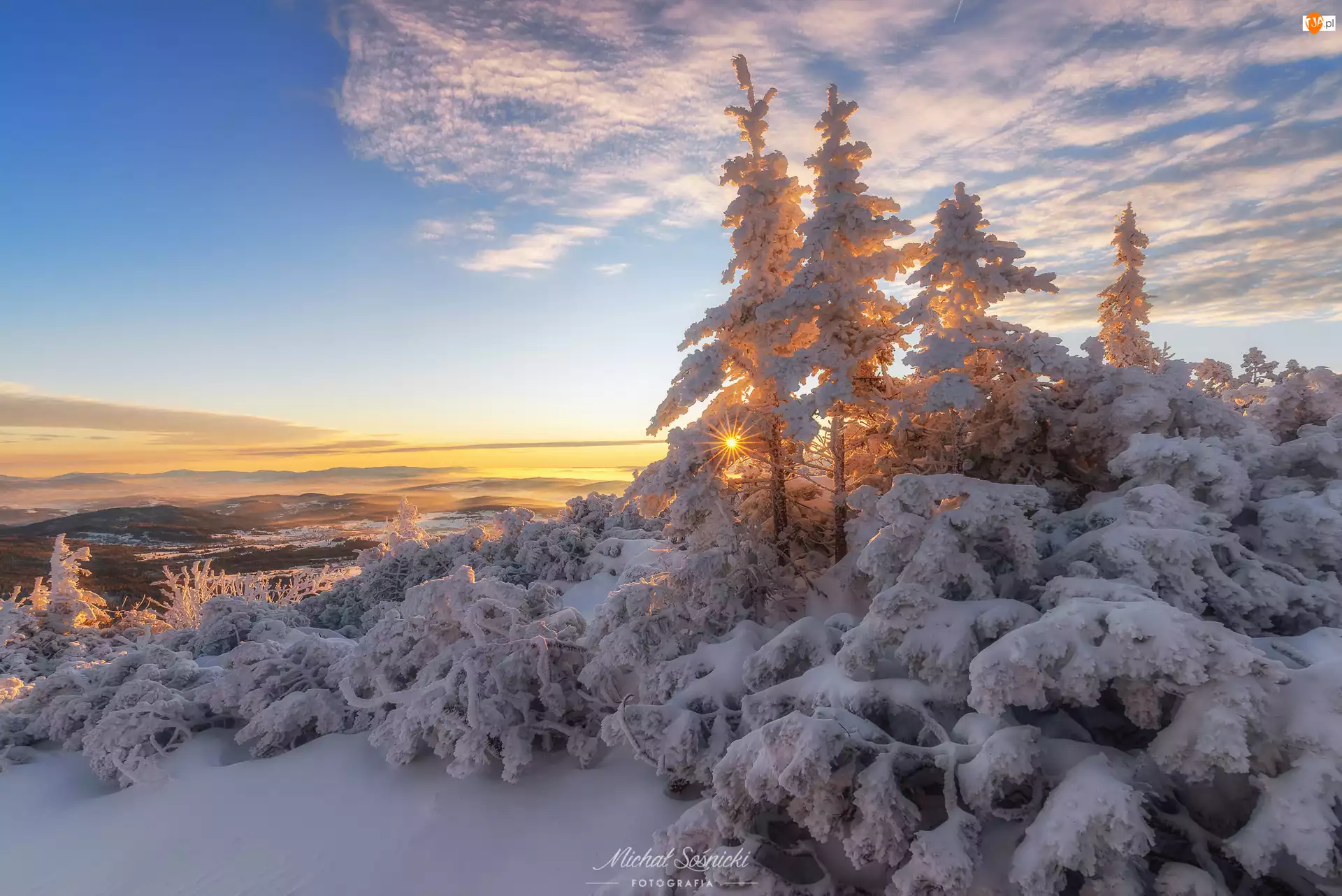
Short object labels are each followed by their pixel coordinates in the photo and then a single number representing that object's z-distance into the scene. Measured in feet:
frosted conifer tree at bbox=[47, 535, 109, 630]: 72.33
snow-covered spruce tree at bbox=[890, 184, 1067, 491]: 28.60
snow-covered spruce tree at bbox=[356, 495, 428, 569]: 80.79
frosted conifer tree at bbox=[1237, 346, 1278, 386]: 69.46
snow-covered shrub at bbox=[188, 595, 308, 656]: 54.70
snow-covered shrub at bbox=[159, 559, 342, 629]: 85.46
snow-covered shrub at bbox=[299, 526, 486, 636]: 71.72
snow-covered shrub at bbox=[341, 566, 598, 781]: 31.81
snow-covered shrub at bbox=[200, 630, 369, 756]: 37.19
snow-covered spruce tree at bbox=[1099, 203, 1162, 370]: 87.47
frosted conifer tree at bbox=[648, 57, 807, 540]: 34.86
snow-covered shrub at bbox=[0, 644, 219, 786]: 36.73
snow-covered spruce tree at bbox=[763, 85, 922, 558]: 32.22
